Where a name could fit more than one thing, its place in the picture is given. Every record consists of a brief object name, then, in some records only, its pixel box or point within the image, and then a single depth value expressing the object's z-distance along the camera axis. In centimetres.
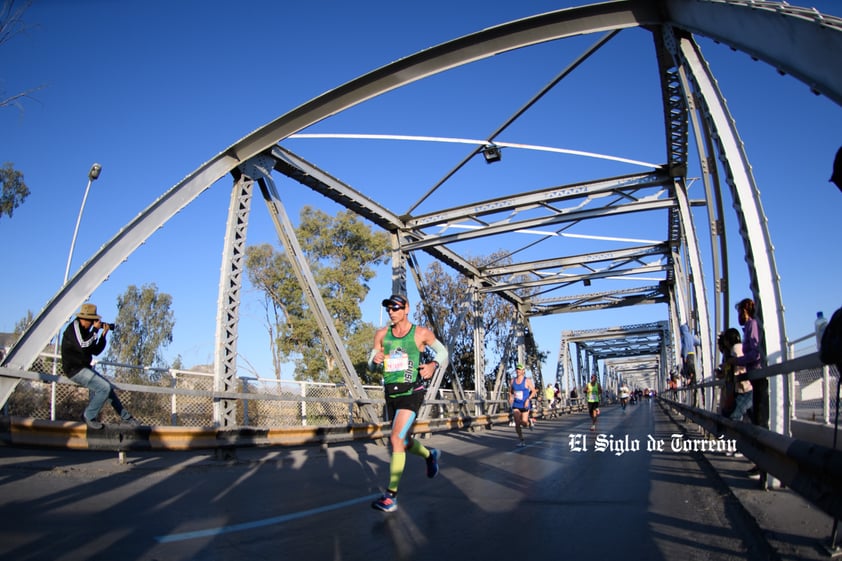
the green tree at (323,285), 2848
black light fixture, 1109
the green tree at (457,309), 3216
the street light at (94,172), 1828
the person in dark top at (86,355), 689
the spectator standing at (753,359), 486
